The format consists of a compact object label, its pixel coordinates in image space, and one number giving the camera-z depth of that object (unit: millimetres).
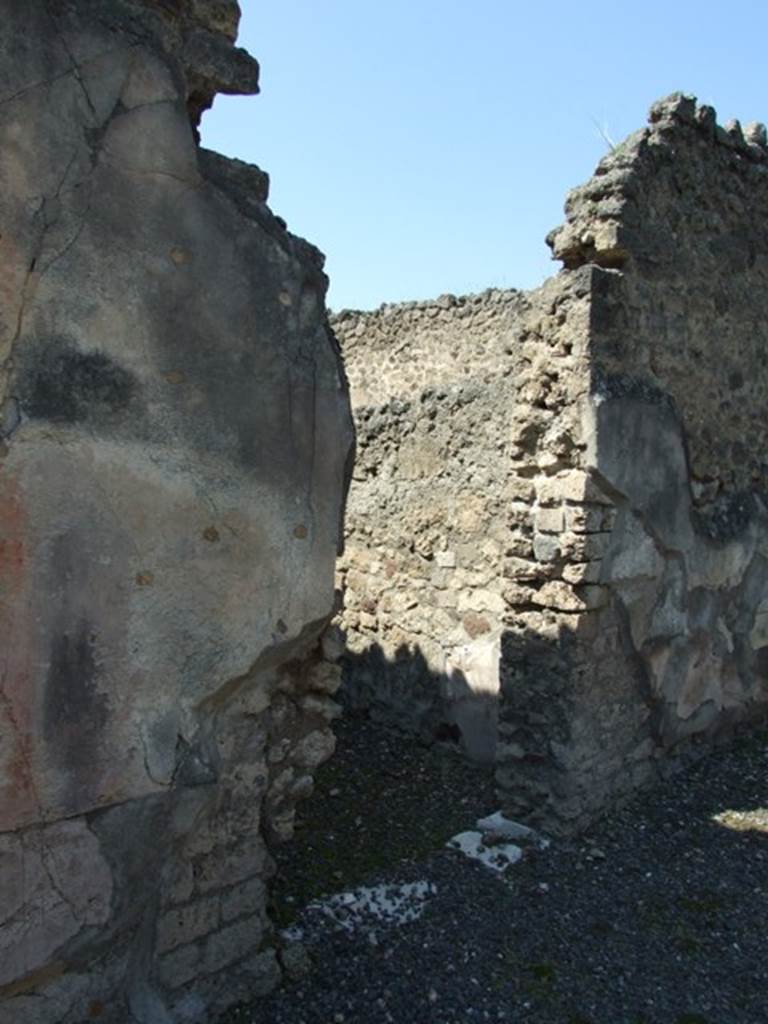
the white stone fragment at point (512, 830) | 4098
